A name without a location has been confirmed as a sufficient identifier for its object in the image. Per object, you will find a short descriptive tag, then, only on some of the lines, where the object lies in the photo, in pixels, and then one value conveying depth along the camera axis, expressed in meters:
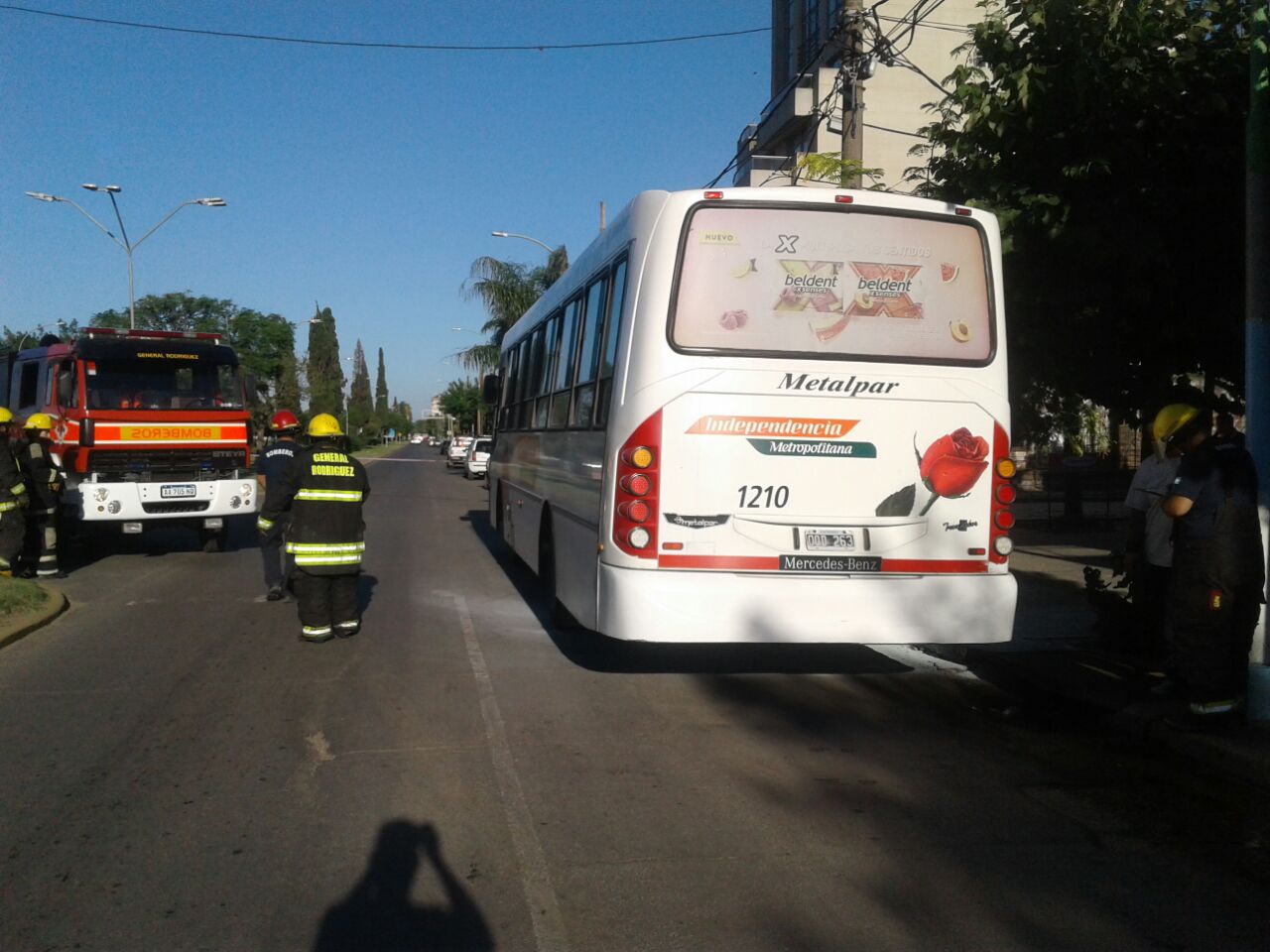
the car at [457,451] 50.38
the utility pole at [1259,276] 6.77
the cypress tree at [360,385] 144.25
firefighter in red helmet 11.40
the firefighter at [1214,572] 6.35
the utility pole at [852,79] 12.86
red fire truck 14.66
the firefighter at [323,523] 9.32
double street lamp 29.27
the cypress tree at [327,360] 80.75
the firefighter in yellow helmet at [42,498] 13.30
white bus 7.13
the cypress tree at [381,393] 164.59
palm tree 44.47
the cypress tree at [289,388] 57.88
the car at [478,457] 38.04
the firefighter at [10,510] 12.19
